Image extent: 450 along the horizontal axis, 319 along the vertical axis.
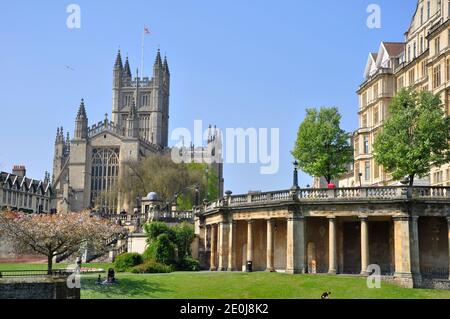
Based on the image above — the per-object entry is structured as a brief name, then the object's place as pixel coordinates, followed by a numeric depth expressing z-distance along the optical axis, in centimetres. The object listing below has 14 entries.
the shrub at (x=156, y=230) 5703
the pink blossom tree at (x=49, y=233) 4831
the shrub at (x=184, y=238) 5669
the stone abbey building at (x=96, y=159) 13200
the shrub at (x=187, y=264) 5547
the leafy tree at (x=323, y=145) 6550
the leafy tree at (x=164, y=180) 10806
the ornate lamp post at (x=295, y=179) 4728
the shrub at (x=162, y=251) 5412
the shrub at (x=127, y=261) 5341
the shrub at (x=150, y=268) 5047
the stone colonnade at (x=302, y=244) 4297
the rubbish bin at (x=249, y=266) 4878
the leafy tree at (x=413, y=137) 5244
